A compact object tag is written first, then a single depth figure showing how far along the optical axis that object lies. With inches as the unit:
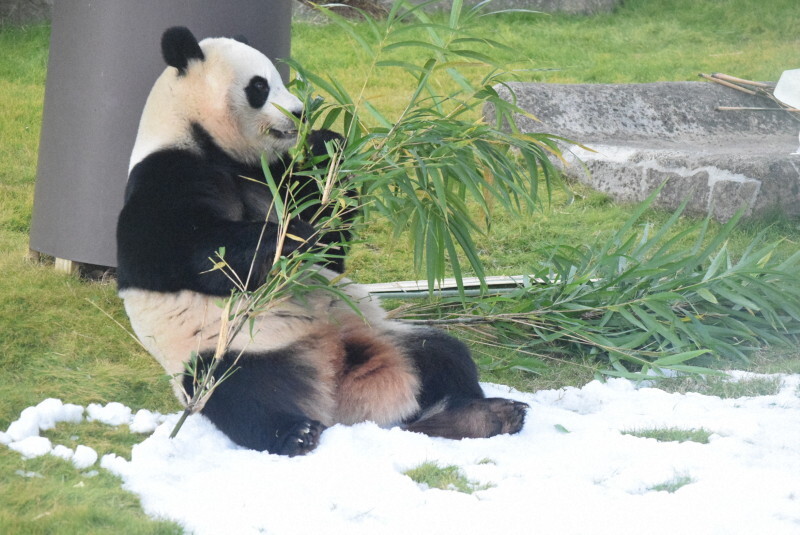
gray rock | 373.7
